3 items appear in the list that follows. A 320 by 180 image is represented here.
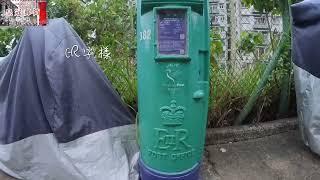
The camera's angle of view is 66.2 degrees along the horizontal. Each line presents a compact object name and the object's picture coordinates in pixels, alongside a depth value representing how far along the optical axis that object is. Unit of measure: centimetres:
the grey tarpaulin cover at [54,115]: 160
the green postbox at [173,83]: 134
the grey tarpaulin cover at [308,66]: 158
